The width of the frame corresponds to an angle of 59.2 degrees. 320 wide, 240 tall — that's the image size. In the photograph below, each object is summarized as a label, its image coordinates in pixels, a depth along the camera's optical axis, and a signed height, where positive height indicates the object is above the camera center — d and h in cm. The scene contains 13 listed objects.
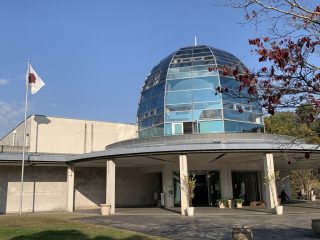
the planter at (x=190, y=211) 1756 -213
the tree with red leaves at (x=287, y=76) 557 +205
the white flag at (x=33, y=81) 2230 +770
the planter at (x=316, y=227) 1067 -197
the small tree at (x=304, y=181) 3609 -82
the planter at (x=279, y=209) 1760 -212
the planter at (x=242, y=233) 911 -183
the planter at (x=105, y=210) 1906 -211
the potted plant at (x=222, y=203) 2258 -213
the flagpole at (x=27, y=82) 2205 +758
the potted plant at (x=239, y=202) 2249 -207
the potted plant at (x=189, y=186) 1813 -60
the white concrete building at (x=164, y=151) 1964 +141
